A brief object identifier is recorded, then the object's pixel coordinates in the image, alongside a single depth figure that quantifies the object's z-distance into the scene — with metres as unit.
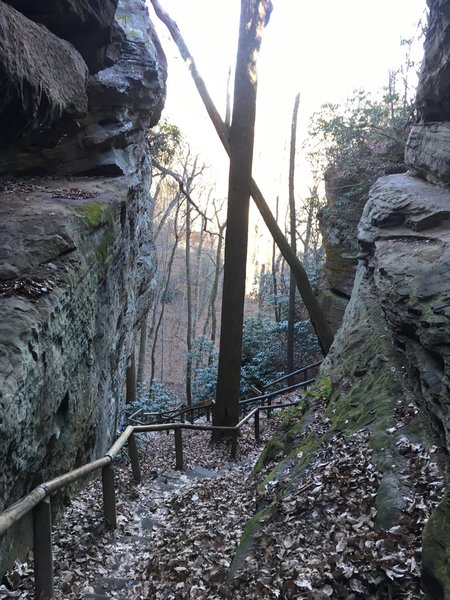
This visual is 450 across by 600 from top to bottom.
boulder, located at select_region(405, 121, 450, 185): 7.91
